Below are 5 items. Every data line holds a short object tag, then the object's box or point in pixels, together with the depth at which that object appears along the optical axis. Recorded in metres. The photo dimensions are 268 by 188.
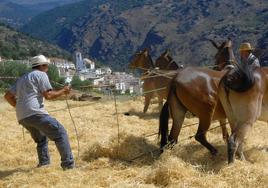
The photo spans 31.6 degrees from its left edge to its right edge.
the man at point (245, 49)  8.81
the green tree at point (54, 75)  35.25
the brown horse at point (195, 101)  7.47
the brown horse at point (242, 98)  6.79
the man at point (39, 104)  6.77
